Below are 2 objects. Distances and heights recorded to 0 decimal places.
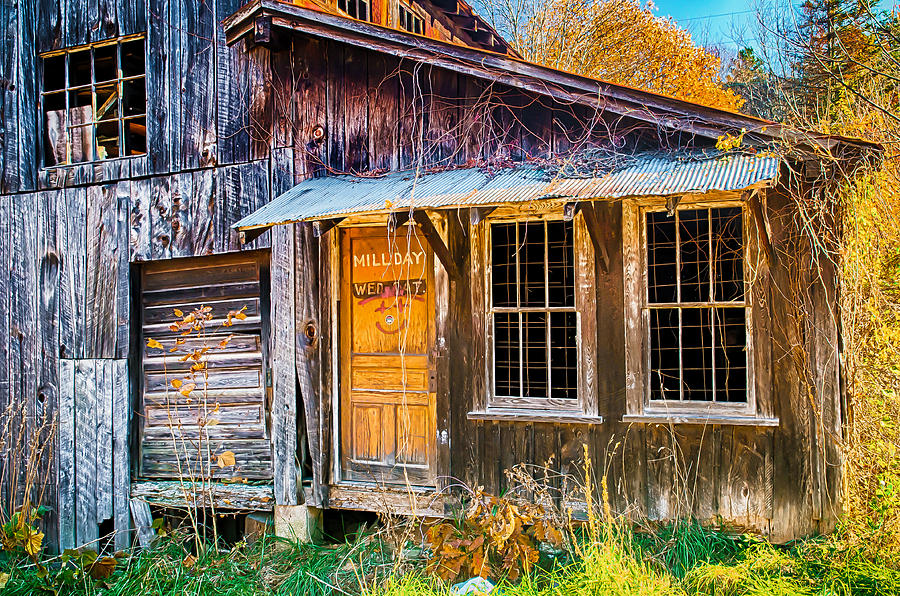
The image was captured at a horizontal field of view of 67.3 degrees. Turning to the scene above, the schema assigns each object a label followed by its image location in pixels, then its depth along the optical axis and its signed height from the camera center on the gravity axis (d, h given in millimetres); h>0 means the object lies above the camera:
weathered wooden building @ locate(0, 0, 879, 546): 5590 +432
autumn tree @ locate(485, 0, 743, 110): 18766 +7543
